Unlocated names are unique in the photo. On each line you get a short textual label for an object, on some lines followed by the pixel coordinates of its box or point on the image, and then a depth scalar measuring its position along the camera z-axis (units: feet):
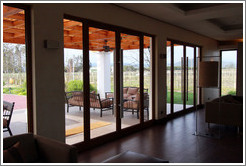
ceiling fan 15.48
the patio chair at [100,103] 14.46
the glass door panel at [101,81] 14.46
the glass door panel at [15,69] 10.60
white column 15.08
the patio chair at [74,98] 12.97
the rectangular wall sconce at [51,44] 11.34
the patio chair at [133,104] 18.02
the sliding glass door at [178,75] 22.94
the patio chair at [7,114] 10.58
